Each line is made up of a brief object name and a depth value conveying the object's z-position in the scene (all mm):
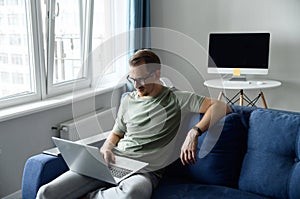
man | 1749
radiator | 2768
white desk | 3084
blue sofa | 1687
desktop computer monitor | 3270
